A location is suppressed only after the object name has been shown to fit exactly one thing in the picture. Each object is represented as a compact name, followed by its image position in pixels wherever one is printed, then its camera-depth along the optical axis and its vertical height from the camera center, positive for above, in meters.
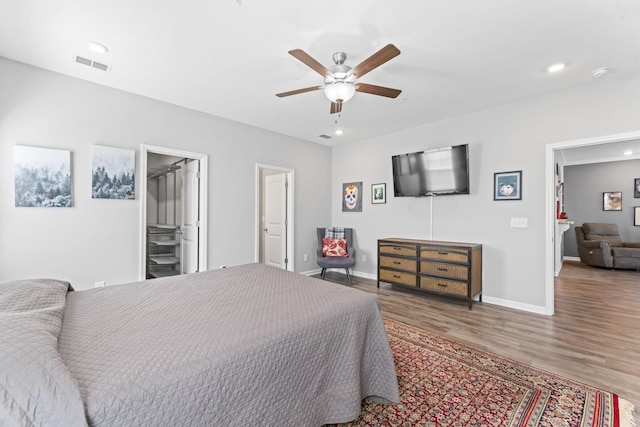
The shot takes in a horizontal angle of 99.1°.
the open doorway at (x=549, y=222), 3.26 -0.08
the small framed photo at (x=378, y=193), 4.92 +0.38
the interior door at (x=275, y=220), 5.19 -0.13
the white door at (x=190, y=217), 3.95 -0.07
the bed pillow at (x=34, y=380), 0.72 -0.48
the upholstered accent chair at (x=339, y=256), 4.72 -0.77
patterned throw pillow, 5.00 -0.62
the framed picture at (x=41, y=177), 2.59 +0.34
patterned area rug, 1.63 -1.22
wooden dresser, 3.51 -0.72
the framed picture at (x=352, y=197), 5.31 +0.34
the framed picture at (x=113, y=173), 3.00 +0.44
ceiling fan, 1.99 +1.12
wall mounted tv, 3.80 +0.64
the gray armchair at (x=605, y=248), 5.56 -0.67
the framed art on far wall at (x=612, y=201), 6.53 +0.37
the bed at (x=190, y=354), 0.81 -0.54
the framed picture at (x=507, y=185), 3.50 +0.39
